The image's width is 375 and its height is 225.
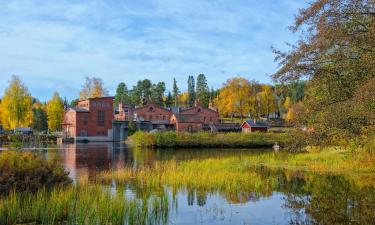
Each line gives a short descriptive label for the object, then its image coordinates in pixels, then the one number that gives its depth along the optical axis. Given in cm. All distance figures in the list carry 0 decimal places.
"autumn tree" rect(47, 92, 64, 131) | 10732
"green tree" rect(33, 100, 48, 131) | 11588
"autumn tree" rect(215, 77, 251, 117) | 11062
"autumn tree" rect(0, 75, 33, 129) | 9150
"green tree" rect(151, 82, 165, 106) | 15450
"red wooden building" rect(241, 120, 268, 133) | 8888
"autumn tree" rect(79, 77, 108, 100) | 10994
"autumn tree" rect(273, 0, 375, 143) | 1666
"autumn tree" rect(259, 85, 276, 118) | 12012
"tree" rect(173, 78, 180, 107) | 16640
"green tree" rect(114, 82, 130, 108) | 15738
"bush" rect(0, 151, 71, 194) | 1427
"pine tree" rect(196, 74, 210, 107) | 15852
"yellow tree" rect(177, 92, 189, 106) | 17500
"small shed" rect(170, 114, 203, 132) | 10450
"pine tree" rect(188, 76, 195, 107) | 17568
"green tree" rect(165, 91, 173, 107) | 16238
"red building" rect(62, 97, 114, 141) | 9362
